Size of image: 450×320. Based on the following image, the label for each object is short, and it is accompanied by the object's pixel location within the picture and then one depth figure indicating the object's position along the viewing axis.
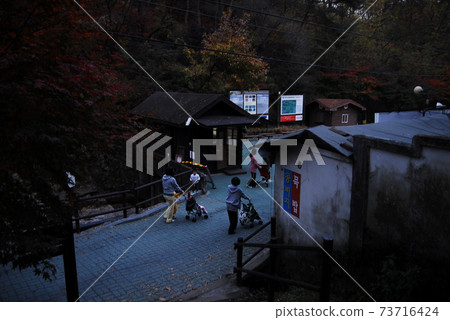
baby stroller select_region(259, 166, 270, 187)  16.30
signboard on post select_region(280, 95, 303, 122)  30.80
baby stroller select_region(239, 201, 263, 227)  11.38
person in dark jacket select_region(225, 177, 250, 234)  10.45
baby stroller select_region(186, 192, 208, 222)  11.90
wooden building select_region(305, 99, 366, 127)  32.41
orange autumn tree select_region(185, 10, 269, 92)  29.12
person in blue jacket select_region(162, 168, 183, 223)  11.54
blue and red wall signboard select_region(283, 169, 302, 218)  9.12
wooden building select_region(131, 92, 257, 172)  17.55
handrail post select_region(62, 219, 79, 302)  6.36
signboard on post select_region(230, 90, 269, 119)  26.76
